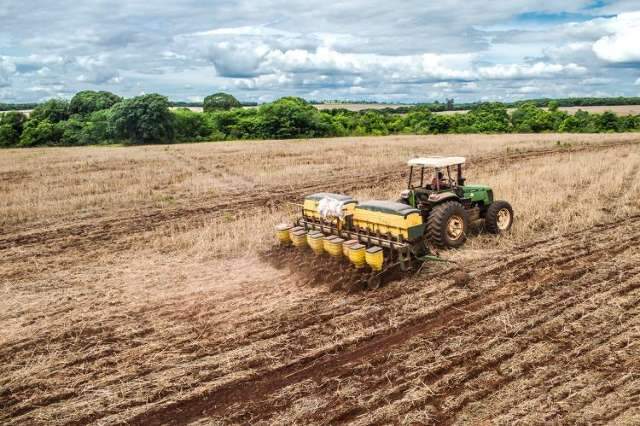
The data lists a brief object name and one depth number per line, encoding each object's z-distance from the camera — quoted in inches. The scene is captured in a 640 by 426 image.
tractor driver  433.4
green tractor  407.2
